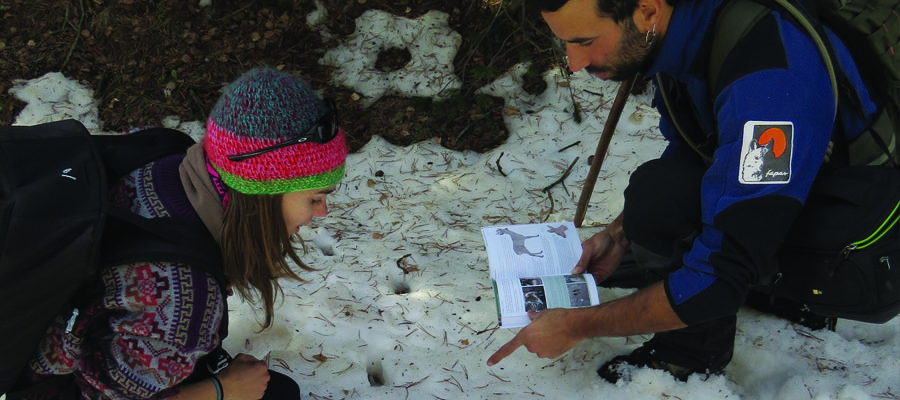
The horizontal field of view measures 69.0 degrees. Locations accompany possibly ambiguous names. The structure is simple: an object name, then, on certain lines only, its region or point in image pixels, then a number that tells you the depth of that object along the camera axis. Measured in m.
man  1.91
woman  1.77
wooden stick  2.90
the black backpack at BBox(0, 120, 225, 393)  1.58
